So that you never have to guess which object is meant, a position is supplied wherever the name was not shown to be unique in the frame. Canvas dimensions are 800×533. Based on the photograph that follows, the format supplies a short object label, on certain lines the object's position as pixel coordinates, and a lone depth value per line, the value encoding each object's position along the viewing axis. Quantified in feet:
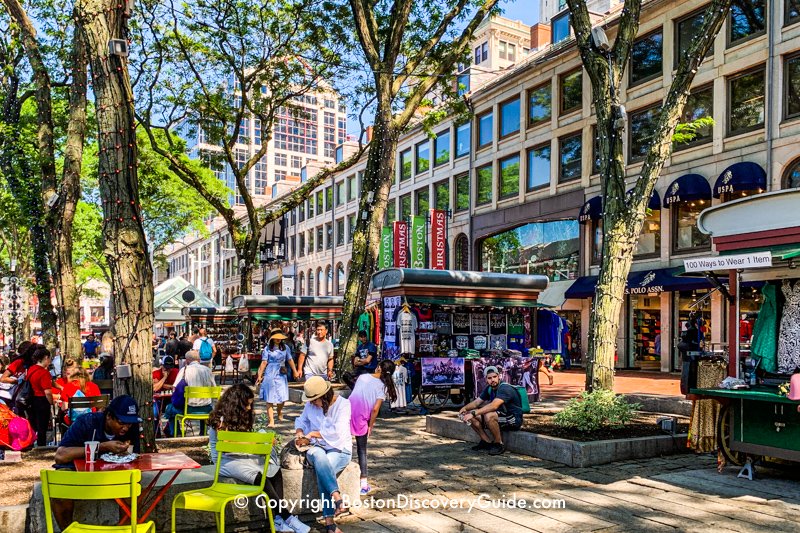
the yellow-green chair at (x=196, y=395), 35.04
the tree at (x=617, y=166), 35.76
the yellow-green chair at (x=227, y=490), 19.35
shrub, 33.47
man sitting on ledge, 33.81
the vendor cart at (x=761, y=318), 27.35
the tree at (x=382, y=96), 54.70
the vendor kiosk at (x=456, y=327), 49.47
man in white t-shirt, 43.50
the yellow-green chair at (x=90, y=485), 15.25
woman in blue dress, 41.78
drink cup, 18.72
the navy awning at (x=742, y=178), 69.46
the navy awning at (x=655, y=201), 81.56
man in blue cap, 19.16
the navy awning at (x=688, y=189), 75.66
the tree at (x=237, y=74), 67.46
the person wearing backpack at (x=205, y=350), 67.05
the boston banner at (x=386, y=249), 112.88
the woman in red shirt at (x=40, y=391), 35.14
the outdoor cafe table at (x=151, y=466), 18.48
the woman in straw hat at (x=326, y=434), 21.98
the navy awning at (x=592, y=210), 87.92
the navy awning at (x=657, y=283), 75.72
